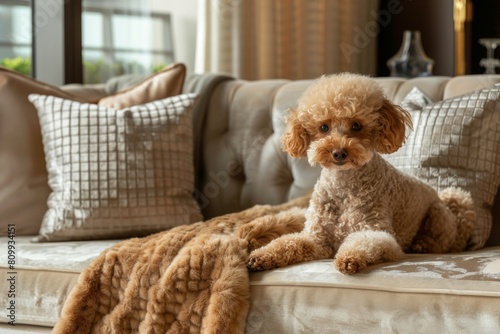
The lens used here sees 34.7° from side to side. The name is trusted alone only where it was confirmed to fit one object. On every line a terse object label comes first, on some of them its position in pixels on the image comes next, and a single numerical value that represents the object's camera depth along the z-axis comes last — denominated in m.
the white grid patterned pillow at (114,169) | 2.33
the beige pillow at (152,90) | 2.58
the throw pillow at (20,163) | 2.42
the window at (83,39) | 3.44
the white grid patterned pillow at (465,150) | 2.17
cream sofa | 1.61
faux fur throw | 1.74
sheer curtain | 4.10
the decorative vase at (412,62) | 3.66
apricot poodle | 1.79
